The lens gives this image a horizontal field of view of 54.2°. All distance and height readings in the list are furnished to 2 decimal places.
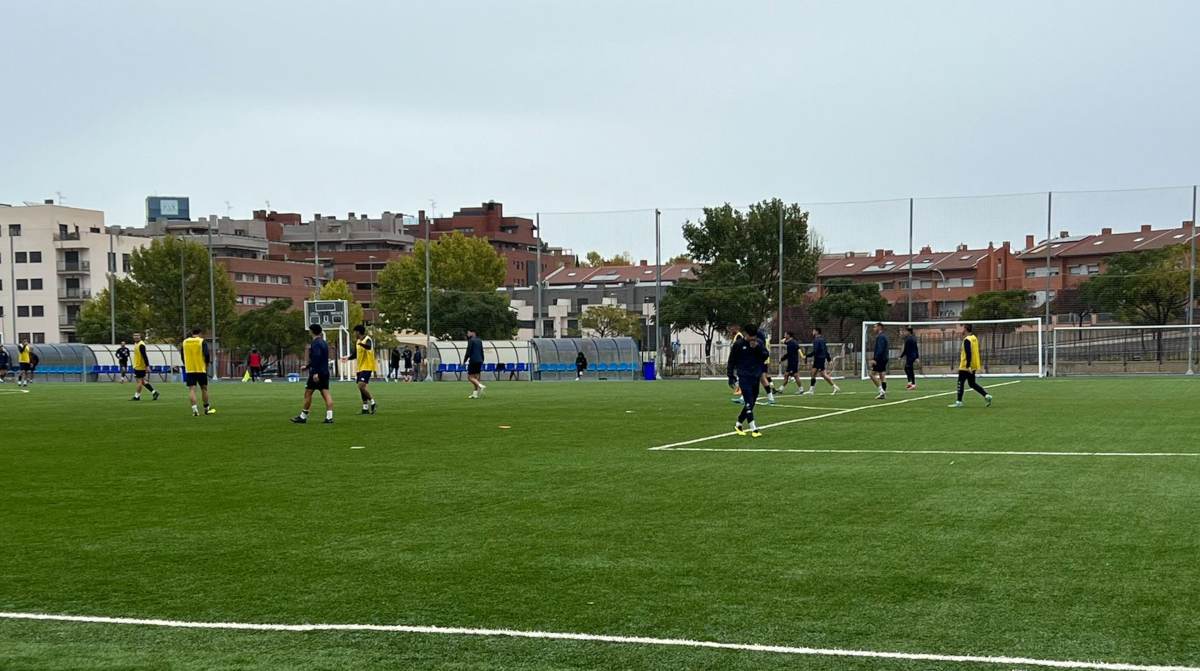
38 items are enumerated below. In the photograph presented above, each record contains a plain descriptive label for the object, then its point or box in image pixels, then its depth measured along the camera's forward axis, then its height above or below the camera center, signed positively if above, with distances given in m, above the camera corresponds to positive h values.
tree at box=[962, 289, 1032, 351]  57.88 +0.62
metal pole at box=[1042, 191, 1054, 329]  53.66 +4.93
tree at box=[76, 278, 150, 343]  86.25 +1.69
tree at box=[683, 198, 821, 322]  65.06 +4.28
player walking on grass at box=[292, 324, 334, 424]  21.20 -0.64
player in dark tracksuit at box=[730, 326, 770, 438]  18.23 -0.72
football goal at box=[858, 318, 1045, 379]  50.12 -1.29
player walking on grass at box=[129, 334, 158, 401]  30.41 -0.56
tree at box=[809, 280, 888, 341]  61.56 +0.92
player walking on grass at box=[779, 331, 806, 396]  33.25 -1.00
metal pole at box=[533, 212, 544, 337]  62.91 +2.74
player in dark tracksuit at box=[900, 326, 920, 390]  33.16 -1.01
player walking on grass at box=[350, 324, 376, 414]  25.31 -0.69
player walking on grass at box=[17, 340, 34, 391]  49.69 -0.96
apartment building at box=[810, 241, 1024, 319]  59.31 +2.31
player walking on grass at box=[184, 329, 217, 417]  25.34 -0.61
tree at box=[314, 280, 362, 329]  106.44 +3.54
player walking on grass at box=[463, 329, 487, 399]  31.44 -0.69
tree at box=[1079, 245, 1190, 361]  50.38 +1.16
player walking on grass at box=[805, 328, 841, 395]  32.62 -1.00
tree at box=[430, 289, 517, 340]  76.19 +1.09
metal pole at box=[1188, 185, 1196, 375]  49.44 +1.21
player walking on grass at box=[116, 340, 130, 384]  50.74 -0.81
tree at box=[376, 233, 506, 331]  87.94 +4.46
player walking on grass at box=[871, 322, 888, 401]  30.08 -1.03
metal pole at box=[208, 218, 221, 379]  67.56 +1.92
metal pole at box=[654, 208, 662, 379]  57.24 +2.72
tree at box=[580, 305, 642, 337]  93.14 +0.48
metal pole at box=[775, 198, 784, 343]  55.80 +2.09
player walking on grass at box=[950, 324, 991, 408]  25.20 -0.92
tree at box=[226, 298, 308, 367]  85.50 +0.31
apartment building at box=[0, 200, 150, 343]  118.62 +6.74
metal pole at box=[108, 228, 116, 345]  73.34 +2.70
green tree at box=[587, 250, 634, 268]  141.01 +8.53
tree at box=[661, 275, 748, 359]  67.75 +1.09
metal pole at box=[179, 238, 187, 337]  78.50 +3.66
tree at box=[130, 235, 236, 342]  84.06 +4.06
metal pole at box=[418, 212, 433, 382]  60.45 -1.00
